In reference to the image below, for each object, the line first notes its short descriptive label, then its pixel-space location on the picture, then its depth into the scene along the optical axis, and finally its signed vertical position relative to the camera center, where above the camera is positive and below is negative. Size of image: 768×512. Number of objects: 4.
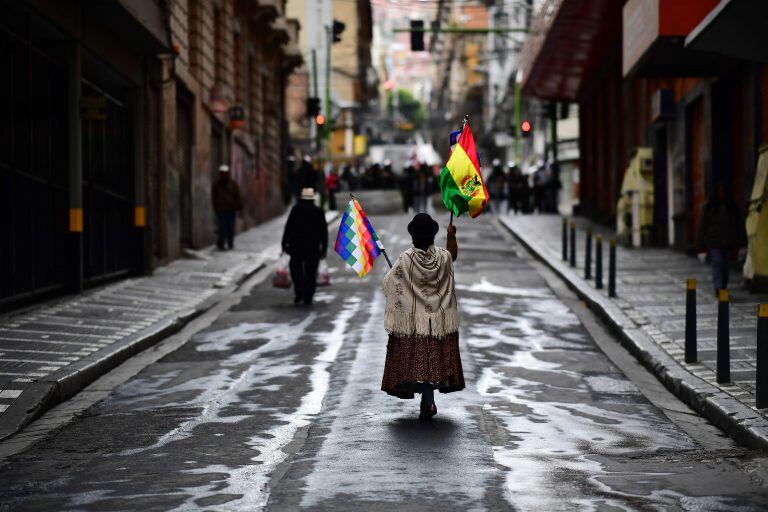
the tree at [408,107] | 176.88 +11.47
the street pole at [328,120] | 52.98 +3.28
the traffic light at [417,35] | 38.66 +4.47
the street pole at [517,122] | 65.25 +3.32
